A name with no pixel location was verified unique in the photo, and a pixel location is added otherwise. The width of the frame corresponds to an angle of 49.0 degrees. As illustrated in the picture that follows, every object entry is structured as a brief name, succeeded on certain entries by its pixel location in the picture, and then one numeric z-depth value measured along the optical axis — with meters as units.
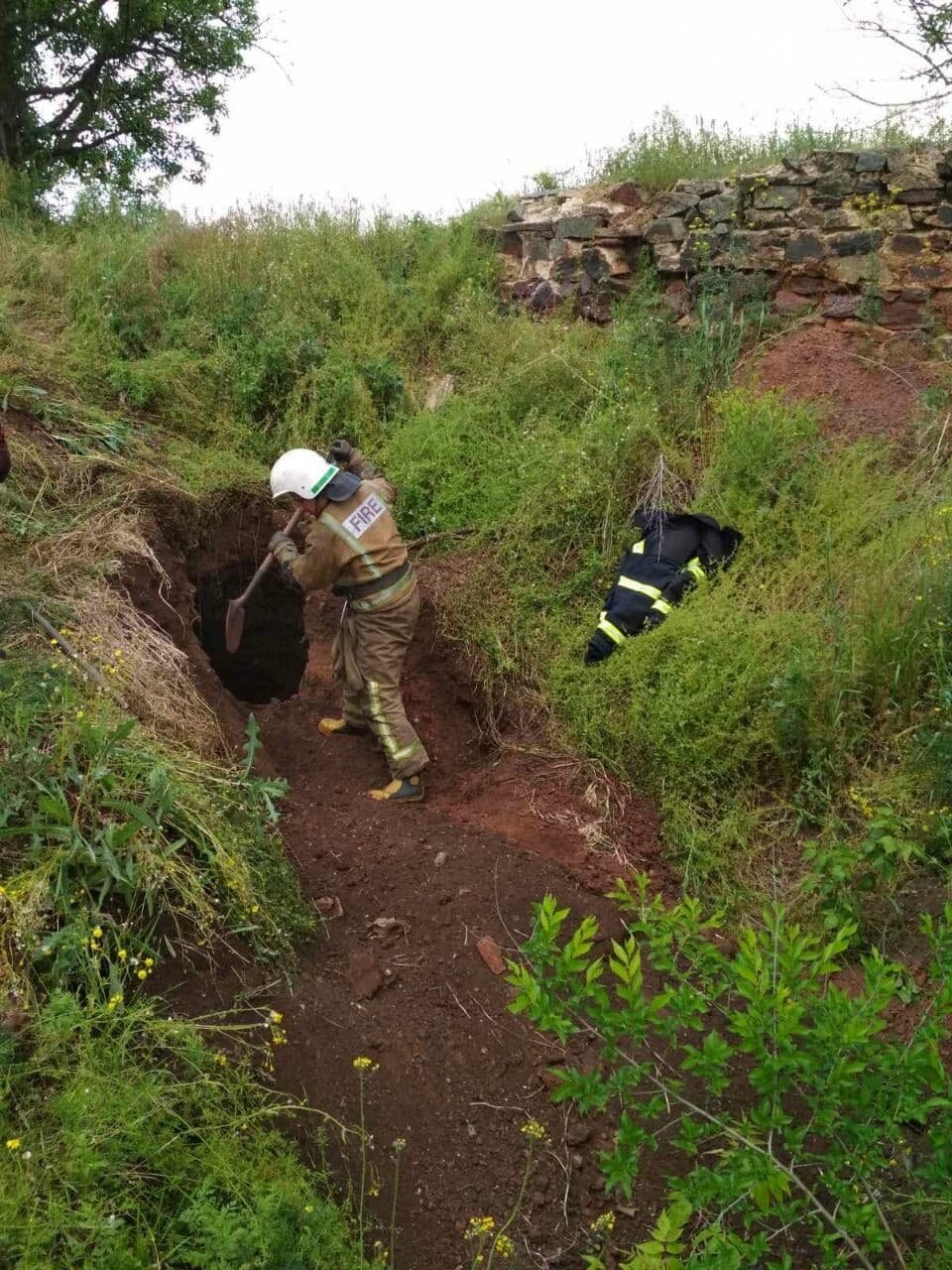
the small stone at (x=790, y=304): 7.26
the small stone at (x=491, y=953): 4.06
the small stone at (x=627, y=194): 8.39
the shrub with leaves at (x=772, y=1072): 2.40
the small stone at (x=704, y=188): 7.66
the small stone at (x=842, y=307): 7.08
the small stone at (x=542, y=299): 8.39
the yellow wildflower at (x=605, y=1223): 3.01
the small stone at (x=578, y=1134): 3.45
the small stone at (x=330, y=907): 4.25
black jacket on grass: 5.73
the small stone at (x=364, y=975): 3.84
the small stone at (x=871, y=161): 7.10
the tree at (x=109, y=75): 12.24
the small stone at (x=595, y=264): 8.13
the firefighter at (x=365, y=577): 5.15
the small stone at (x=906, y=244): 7.02
